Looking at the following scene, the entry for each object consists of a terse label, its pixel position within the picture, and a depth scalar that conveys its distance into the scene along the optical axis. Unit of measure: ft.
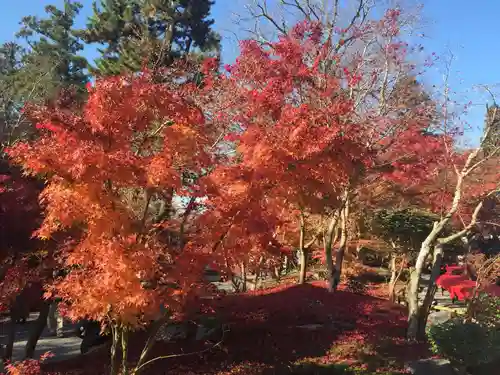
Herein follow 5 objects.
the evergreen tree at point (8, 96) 54.35
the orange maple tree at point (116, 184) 18.94
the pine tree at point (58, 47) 87.04
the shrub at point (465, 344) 26.58
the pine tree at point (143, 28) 63.26
